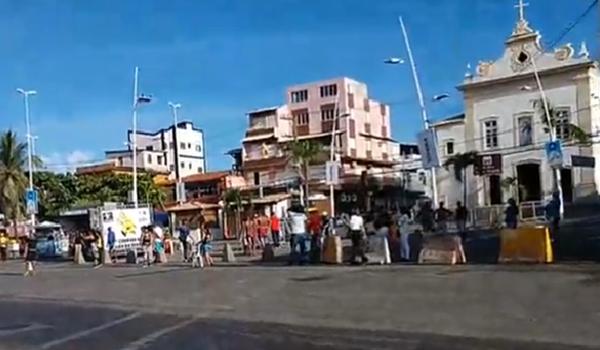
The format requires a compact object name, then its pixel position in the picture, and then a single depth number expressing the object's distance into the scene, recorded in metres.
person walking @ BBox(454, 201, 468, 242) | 35.19
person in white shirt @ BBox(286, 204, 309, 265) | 28.69
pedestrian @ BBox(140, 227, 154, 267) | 35.78
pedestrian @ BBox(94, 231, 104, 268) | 39.16
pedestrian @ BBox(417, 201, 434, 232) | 36.88
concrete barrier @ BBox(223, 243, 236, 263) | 33.66
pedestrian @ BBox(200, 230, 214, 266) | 31.19
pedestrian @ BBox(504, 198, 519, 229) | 35.14
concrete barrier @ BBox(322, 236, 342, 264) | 27.82
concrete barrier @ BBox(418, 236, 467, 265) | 24.36
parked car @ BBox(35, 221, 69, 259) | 51.22
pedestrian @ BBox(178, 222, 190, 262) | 35.04
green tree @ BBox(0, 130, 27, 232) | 66.62
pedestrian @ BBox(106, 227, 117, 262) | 39.81
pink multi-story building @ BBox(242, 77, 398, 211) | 91.06
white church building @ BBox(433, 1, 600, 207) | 66.12
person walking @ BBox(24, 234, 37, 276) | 35.03
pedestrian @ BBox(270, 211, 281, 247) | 39.06
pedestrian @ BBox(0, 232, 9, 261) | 52.93
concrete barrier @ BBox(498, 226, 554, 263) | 22.28
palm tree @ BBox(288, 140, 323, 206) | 71.69
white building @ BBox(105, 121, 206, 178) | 116.88
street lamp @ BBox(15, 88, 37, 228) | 68.94
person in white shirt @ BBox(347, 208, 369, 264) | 26.90
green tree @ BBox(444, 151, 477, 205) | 68.00
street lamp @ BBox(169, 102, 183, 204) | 73.88
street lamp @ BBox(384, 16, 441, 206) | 47.91
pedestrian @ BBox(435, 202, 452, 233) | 36.09
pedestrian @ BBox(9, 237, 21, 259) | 57.47
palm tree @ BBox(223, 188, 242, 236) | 69.46
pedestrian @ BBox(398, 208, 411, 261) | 26.78
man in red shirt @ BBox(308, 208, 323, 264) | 28.89
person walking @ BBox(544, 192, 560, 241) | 34.56
